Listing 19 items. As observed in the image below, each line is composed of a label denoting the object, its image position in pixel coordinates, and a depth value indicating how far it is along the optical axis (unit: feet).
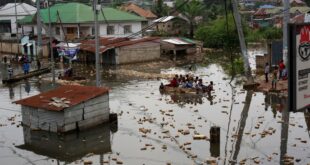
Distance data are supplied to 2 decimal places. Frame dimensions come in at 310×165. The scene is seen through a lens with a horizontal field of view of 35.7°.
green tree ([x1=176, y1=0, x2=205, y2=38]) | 227.81
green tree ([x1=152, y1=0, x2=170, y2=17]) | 275.39
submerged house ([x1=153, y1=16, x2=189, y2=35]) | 232.94
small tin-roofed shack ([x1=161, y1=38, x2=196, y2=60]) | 174.40
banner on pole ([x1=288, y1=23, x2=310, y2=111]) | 40.37
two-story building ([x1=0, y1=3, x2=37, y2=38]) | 263.18
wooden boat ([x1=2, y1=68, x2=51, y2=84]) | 119.17
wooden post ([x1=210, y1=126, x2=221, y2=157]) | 61.67
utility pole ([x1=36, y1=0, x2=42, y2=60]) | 172.04
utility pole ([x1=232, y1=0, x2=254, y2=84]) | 89.04
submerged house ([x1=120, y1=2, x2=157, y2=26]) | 267.92
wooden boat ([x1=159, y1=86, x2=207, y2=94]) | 98.32
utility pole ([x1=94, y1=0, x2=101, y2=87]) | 79.30
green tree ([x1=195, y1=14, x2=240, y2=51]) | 184.24
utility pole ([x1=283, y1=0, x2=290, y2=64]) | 95.30
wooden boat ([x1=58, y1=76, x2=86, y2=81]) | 119.44
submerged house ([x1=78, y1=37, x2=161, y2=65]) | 151.53
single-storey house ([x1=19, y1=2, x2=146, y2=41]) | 194.90
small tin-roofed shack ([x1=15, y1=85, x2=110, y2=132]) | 68.90
